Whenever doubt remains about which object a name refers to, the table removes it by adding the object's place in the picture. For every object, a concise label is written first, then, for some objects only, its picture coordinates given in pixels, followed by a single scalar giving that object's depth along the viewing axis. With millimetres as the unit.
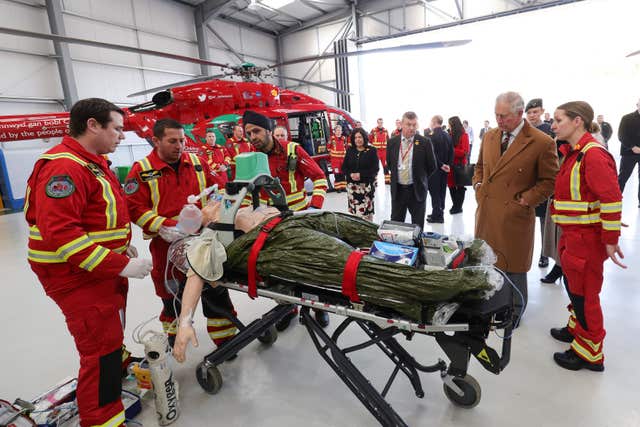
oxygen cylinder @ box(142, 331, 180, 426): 1670
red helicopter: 5484
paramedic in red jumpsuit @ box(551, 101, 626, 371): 1654
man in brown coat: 2102
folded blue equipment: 1411
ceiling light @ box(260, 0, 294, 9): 11312
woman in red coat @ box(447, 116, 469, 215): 5129
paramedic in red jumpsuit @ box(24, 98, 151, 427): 1340
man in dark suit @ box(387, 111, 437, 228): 3650
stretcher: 1243
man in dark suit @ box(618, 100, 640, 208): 4527
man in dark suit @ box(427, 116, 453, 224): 4793
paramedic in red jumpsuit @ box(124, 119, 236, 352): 2029
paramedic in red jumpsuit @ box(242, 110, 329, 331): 2428
